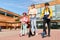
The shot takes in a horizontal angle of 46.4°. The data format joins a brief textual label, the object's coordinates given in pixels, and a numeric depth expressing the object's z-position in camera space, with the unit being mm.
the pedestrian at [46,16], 3996
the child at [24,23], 4579
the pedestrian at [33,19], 4380
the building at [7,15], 22502
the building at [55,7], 16036
